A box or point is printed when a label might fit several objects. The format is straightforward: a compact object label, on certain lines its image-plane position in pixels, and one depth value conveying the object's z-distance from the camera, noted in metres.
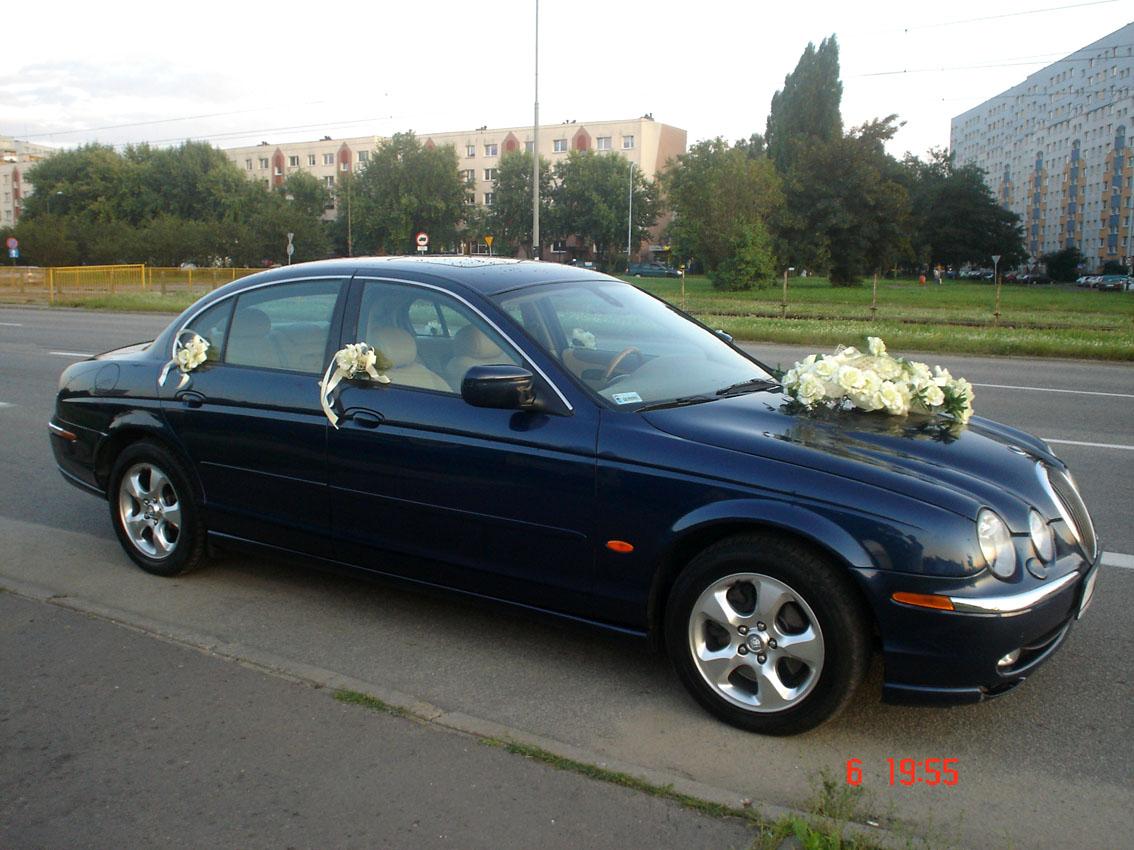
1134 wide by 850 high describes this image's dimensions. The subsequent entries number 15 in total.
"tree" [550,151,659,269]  90.69
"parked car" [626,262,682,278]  81.44
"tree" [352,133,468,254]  91.44
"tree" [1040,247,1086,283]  98.44
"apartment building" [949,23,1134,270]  101.38
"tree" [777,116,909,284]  58.84
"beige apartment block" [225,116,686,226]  102.75
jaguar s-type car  3.35
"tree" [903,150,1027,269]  93.56
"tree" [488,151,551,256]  90.88
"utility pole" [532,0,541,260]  30.91
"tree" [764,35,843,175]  71.50
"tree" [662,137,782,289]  48.66
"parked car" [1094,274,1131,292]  72.81
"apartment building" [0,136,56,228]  135.75
